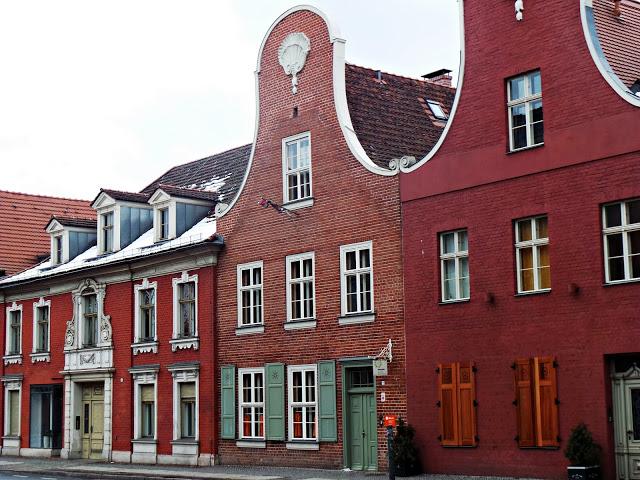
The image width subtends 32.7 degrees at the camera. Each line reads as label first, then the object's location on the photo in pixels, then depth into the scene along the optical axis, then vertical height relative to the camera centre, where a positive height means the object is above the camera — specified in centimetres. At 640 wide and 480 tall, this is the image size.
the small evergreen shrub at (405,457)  2552 -146
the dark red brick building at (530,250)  2202 +310
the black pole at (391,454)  2206 -120
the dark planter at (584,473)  2127 -159
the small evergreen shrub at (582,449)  2152 -114
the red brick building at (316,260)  2755 +366
